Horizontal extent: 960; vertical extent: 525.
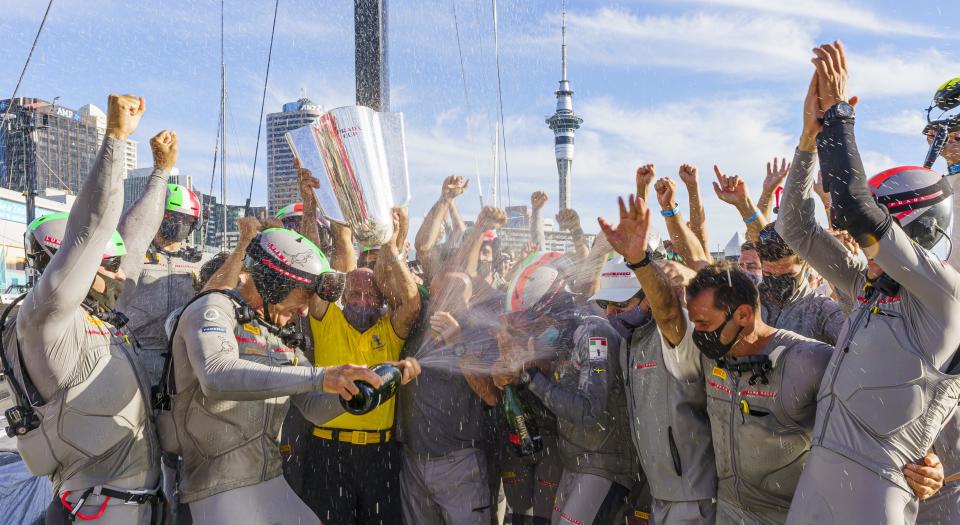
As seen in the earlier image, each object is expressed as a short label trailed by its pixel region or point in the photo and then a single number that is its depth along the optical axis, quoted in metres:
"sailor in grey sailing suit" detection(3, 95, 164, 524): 2.93
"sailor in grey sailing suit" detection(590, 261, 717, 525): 3.61
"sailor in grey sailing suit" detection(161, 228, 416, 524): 3.06
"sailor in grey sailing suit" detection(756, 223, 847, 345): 4.54
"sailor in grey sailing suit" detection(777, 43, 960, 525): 2.74
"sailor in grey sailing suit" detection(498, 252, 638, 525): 4.10
